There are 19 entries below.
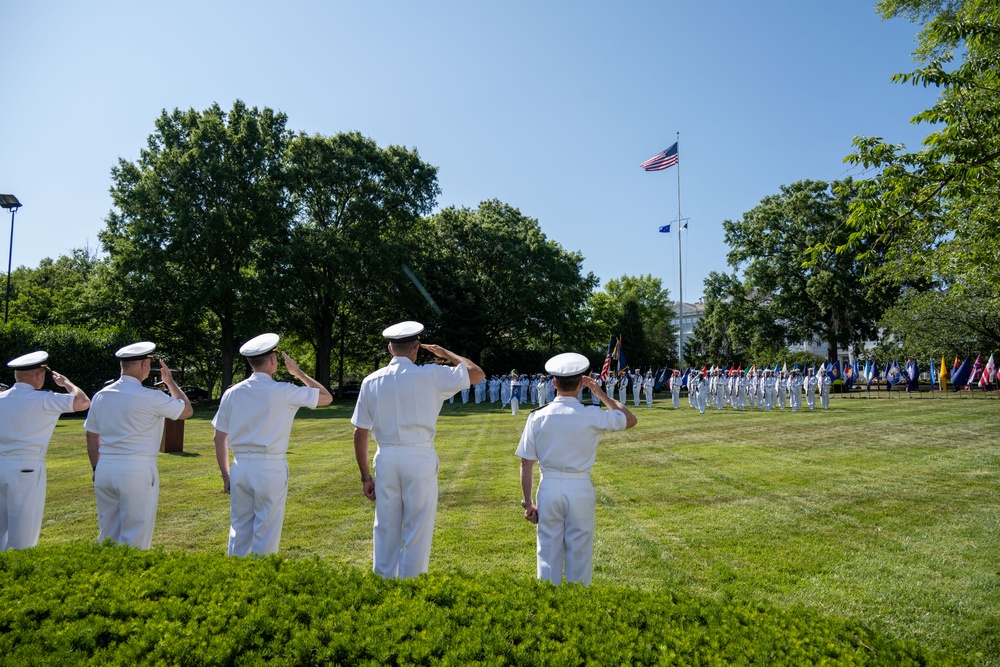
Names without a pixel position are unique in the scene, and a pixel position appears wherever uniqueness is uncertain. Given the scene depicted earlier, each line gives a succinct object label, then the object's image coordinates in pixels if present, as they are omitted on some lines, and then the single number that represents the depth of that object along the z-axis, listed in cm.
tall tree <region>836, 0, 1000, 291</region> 829
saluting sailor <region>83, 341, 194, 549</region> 539
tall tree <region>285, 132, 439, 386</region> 4162
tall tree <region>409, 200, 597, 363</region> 5025
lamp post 3547
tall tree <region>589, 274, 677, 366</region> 6544
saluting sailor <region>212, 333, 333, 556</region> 513
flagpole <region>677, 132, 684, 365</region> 5011
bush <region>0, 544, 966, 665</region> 304
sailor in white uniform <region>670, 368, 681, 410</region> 3322
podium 1653
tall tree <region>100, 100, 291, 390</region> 3725
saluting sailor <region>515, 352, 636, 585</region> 470
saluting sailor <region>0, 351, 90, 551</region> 559
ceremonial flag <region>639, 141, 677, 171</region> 4112
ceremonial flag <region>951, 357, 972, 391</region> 3747
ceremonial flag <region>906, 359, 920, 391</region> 4081
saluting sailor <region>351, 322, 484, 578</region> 483
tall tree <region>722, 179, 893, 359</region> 4950
